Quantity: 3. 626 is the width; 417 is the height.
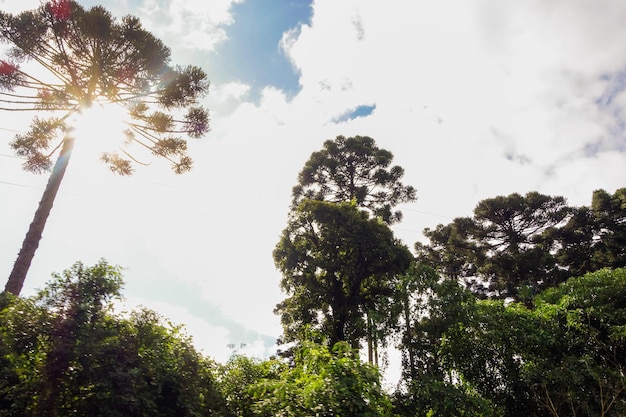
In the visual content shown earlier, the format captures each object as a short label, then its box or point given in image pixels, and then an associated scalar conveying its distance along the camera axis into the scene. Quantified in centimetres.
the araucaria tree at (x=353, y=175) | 2192
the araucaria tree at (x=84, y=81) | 1026
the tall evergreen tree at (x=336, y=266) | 1620
